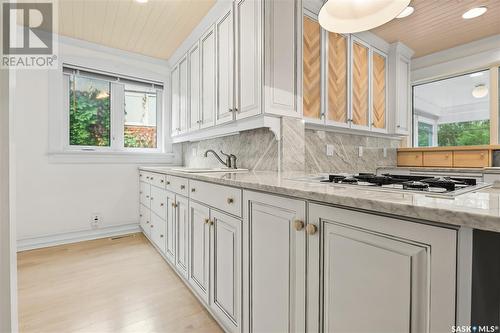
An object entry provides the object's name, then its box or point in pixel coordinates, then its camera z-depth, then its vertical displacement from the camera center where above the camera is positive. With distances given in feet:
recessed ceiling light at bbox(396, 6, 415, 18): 7.27 +4.59
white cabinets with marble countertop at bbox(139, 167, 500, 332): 1.80 -0.94
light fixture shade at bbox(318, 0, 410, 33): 3.70 +2.41
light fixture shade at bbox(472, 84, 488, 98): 9.52 +2.90
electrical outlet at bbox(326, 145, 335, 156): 7.49 +0.44
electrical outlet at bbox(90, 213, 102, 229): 10.23 -2.36
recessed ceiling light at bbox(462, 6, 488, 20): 7.38 +4.69
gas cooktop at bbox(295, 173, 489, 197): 2.55 -0.24
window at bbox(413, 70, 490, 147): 9.59 +2.25
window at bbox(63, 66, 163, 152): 10.11 +2.32
